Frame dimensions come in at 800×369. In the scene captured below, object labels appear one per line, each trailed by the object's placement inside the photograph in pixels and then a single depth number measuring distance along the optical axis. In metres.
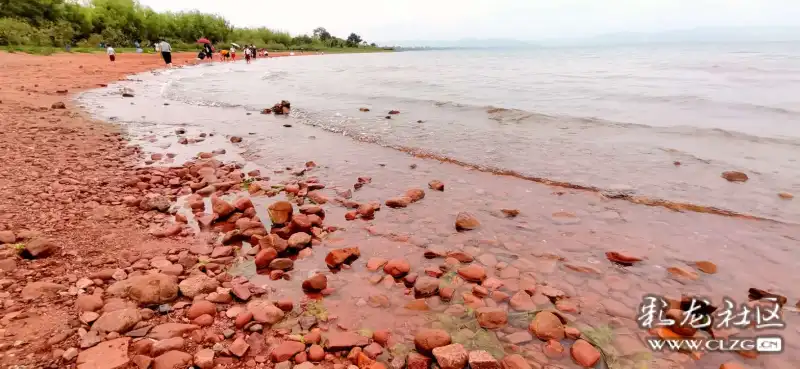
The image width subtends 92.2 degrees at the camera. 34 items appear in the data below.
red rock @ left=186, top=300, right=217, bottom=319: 3.82
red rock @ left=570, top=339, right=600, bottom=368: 3.43
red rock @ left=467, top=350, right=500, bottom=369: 3.25
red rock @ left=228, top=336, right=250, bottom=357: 3.37
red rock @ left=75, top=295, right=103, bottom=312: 3.66
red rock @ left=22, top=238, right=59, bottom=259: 4.32
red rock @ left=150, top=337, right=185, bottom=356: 3.28
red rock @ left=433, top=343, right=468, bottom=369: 3.25
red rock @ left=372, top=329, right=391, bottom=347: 3.65
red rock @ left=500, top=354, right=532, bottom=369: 3.32
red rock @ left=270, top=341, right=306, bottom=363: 3.34
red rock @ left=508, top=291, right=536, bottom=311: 4.16
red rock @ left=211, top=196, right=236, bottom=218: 6.02
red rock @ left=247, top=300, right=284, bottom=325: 3.83
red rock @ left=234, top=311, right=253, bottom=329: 3.75
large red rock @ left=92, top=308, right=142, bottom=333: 3.43
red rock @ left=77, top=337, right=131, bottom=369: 3.05
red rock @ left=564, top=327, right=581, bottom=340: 3.73
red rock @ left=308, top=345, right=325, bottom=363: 3.38
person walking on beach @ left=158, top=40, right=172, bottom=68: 37.28
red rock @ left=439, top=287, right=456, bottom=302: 4.31
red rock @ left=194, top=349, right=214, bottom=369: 3.18
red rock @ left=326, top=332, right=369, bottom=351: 3.50
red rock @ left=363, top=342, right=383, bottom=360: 3.47
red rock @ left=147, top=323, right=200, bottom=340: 3.49
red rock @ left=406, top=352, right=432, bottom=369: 3.31
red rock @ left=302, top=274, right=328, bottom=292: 4.41
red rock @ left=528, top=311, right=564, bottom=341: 3.73
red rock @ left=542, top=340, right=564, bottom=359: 3.55
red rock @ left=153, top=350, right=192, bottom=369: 3.14
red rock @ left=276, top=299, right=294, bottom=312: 4.04
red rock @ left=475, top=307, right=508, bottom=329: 3.89
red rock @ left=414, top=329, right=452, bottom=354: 3.47
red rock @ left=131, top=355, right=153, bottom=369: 3.10
